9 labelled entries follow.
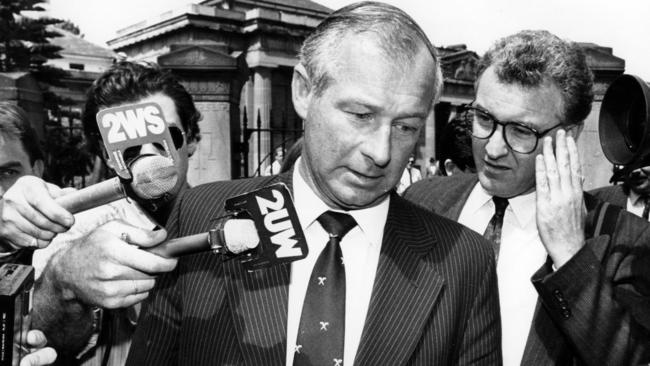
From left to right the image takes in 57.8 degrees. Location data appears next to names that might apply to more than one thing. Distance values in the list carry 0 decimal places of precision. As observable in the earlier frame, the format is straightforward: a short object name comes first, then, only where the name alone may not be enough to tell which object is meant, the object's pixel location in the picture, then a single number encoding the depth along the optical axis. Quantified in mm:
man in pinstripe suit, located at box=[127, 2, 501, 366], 1814
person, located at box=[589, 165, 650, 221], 4445
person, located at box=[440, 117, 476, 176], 4785
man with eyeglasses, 2148
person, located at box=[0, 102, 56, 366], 2471
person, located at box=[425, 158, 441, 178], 18297
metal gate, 6125
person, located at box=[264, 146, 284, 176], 8378
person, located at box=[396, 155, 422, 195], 9516
